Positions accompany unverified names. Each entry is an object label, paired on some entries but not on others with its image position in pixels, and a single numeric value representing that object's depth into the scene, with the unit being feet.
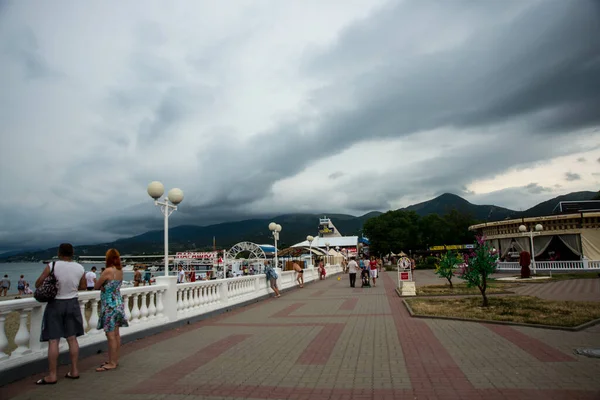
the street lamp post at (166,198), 33.25
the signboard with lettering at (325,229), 540.93
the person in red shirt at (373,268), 81.20
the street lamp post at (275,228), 75.79
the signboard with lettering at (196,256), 193.22
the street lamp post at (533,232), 96.58
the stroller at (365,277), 77.67
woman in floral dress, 20.22
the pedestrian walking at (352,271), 76.79
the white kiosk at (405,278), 54.08
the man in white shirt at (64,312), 18.04
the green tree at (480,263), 40.81
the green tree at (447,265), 61.82
